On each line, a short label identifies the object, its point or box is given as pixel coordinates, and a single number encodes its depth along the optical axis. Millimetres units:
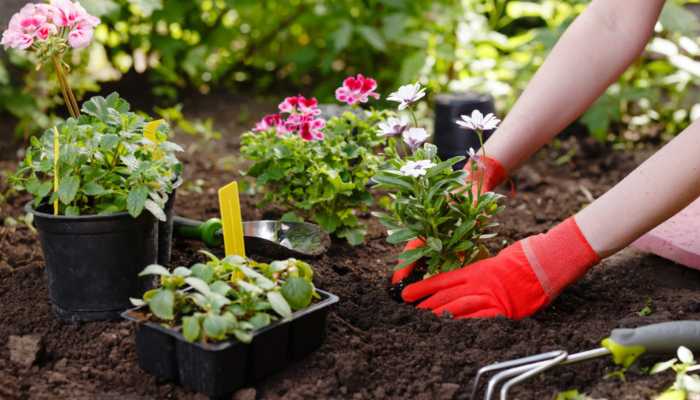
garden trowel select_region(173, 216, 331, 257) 1706
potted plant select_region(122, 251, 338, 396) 1132
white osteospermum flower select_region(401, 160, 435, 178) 1354
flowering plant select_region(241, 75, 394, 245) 1787
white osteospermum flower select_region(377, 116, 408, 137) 1448
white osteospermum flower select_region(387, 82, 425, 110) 1441
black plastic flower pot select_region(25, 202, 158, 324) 1369
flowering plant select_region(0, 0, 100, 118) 1398
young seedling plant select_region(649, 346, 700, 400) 1081
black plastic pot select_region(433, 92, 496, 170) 2582
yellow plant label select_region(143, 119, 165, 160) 1499
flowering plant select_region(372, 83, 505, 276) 1443
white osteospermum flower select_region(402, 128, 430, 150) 1426
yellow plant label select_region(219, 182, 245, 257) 1440
